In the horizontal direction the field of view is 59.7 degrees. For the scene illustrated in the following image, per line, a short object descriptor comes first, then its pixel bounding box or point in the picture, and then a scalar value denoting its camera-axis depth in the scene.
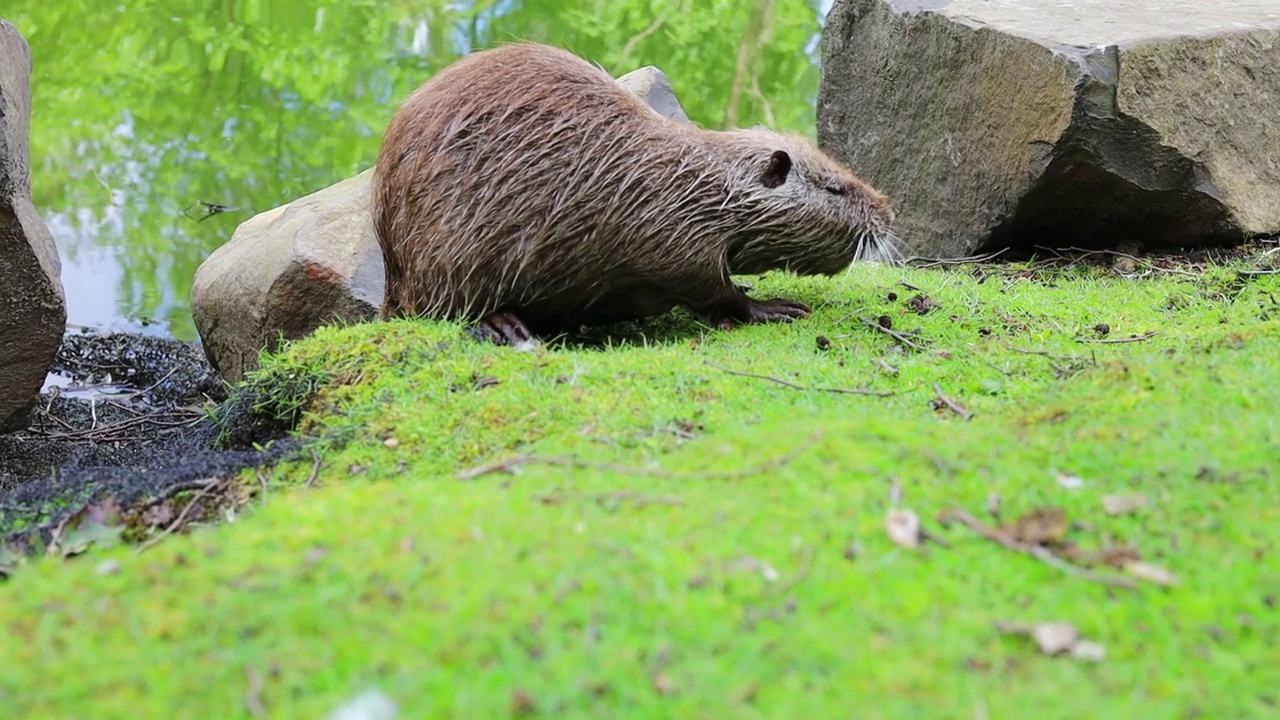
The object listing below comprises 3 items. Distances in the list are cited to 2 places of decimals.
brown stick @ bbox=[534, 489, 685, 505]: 2.30
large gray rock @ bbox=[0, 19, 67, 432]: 4.07
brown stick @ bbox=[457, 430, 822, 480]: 2.44
